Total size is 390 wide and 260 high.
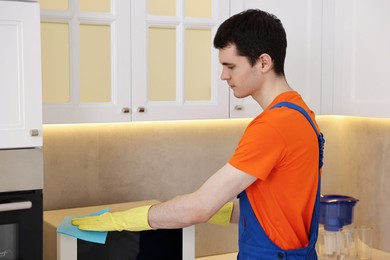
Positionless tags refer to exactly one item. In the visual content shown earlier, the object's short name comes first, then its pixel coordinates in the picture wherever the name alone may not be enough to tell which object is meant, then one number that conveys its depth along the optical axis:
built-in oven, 2.21
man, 1.94
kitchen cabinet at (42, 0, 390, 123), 2.64
